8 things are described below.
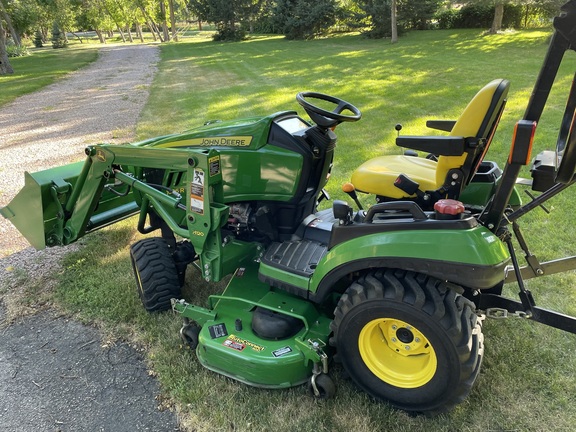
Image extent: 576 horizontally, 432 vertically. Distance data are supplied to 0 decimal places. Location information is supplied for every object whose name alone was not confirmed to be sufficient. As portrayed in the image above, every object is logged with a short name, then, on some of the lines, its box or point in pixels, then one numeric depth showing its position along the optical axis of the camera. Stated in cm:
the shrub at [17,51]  2847
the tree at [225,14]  3133
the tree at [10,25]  2540
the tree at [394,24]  2084
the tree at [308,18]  2659
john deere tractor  200
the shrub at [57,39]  3869
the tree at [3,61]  1895
